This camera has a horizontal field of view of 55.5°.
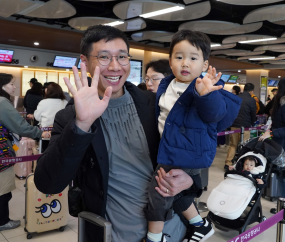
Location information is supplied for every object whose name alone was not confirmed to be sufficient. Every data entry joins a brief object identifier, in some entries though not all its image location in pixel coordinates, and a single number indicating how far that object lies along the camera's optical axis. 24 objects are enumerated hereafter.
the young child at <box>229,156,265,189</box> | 3.63
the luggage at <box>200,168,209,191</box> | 4.77
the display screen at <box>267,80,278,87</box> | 24.33
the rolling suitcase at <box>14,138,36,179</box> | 5.52
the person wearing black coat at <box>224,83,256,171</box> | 6.74
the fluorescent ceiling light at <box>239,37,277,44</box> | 10.30
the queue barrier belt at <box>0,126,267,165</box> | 3.30
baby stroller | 3.25
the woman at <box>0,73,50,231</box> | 3.38
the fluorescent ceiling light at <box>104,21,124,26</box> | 8.32
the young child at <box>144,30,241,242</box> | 1.29
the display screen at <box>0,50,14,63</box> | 9.70
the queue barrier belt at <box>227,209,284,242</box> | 1.71
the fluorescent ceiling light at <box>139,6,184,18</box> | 6.66
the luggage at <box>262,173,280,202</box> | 4.32
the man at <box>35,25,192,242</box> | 1.09
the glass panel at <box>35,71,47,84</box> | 11.73
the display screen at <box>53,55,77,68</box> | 11.07
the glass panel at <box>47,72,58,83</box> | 12.12
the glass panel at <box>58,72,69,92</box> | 12.36
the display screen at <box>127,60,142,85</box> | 12.79
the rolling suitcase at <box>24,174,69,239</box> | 3.32
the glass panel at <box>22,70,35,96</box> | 11.25
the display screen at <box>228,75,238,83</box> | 22.08
